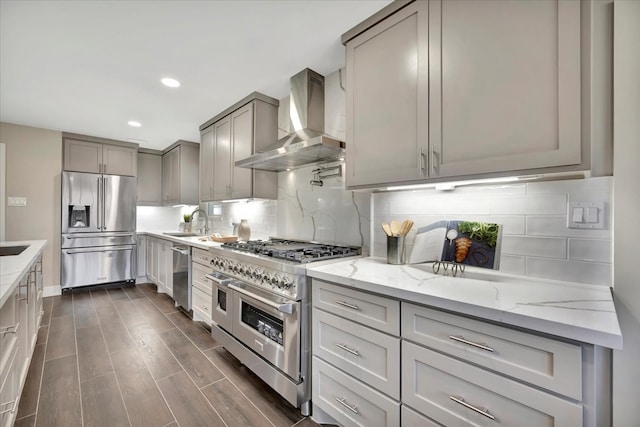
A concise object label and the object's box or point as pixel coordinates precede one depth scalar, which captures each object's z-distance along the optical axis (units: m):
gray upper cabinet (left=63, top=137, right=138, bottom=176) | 4.07
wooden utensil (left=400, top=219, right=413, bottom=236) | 1.67
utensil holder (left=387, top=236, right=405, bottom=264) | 1.67
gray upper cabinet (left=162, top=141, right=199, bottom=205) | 4.48
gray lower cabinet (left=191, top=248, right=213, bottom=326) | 2.69
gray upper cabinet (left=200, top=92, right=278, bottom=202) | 2.72
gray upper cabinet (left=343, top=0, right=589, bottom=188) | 1.01
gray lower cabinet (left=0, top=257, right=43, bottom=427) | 1.26
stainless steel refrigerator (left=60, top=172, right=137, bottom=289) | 3.99
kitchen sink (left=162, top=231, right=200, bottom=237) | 4.16
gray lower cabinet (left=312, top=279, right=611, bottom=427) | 0.81
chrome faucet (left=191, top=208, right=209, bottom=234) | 4.26
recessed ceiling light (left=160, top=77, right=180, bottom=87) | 2.38
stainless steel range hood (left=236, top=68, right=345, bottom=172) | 2.12
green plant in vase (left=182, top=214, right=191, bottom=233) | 4.57
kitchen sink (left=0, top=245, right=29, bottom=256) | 2.59
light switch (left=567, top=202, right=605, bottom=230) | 1.14
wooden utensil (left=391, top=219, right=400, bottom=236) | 1.69
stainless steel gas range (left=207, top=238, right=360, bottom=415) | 1.61
